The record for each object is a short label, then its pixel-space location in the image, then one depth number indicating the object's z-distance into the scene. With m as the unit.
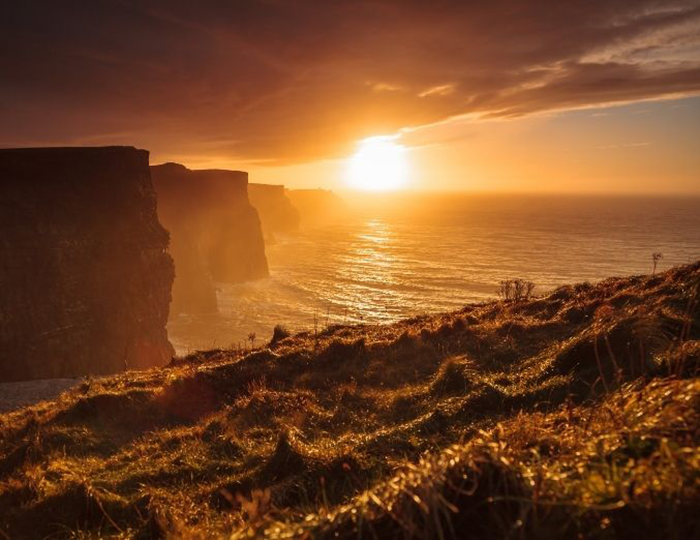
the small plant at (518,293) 24.45
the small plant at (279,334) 22.84
